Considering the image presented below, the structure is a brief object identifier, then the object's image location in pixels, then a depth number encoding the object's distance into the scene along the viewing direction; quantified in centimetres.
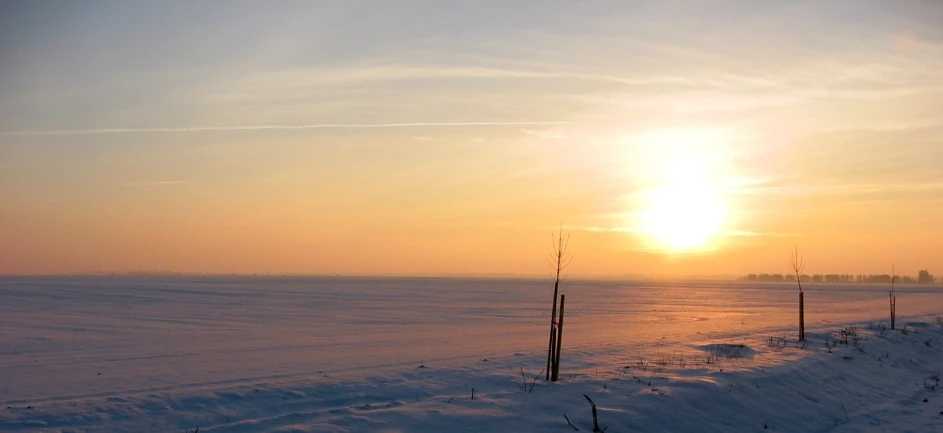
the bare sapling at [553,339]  1421
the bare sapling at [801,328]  2230
